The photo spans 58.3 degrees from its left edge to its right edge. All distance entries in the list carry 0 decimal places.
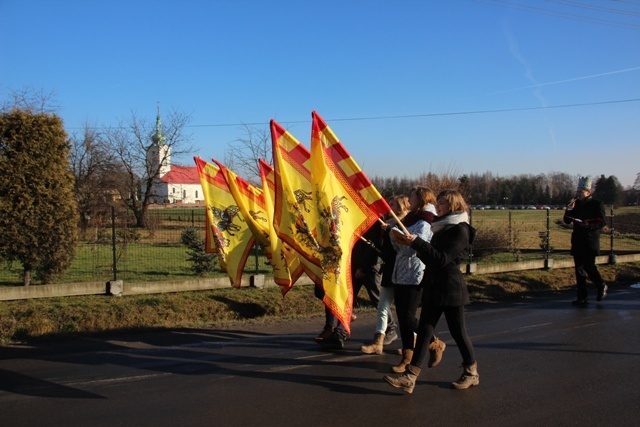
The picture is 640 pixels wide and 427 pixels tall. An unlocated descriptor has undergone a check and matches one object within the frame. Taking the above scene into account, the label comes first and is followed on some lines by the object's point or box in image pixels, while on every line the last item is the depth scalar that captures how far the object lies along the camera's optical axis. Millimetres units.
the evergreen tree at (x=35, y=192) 9547
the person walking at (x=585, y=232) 10648
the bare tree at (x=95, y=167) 33462
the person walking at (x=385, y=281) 6758
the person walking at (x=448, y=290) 5465
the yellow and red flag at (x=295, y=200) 6543
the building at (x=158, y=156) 39062
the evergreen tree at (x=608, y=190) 48250
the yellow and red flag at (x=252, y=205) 8875
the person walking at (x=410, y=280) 6105
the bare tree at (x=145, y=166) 38469
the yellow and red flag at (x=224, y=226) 9359
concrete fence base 9258
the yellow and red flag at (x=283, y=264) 7734
